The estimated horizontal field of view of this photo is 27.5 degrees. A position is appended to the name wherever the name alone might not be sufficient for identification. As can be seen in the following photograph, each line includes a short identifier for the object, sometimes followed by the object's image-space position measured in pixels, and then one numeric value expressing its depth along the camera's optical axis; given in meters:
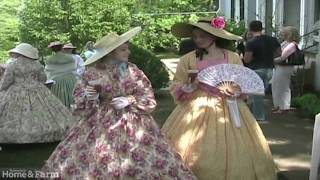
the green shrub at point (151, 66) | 15.03
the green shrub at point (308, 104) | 10.87
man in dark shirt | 10.51
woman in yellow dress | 5.73
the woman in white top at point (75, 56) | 11.28
